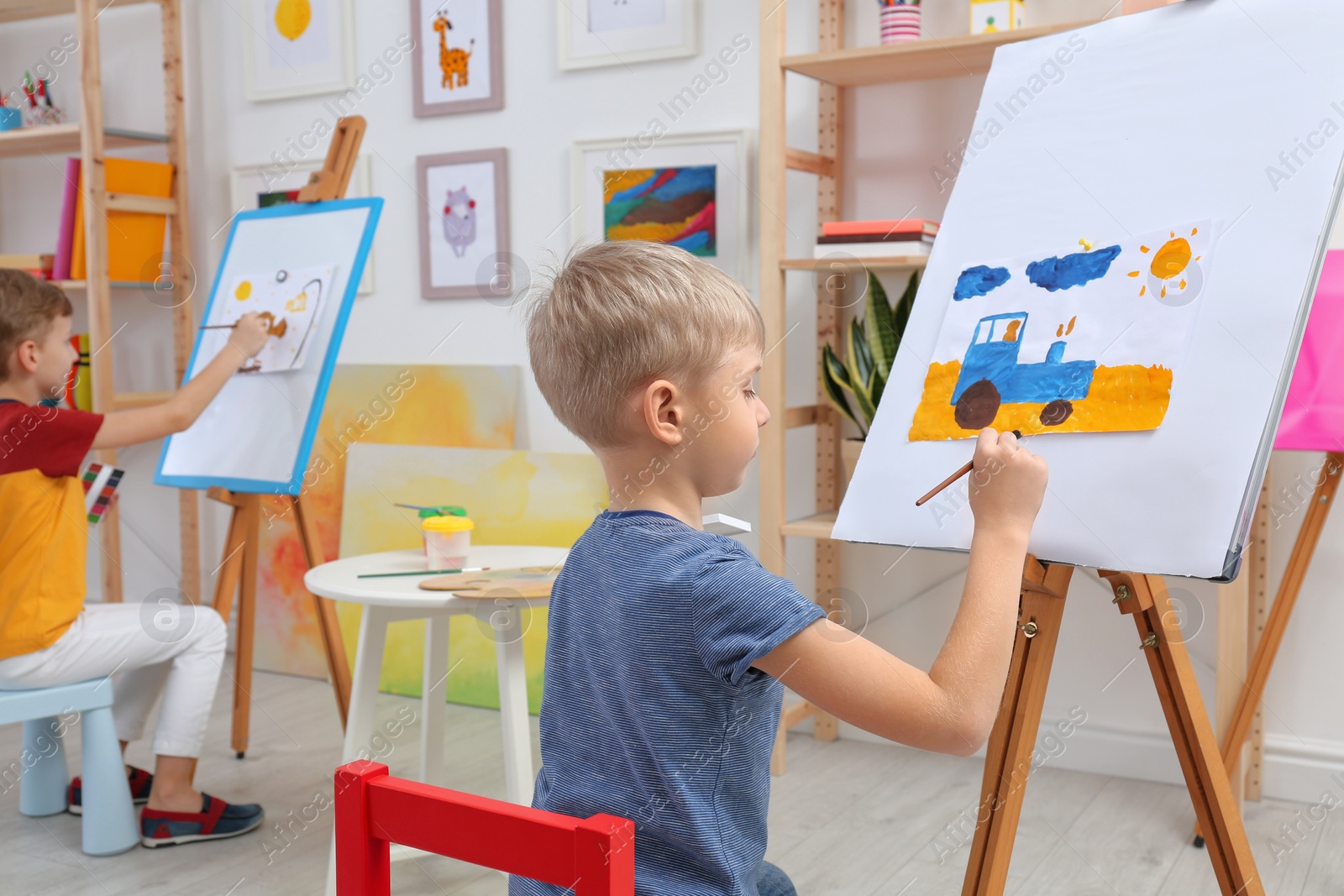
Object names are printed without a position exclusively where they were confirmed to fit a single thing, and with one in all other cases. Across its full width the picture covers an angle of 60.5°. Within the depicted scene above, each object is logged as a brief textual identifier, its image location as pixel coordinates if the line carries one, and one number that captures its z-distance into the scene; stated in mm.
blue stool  2121
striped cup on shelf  2473
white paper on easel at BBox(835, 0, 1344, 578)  1252
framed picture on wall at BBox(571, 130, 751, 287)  2900
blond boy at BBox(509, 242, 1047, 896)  934
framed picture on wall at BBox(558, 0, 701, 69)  2926
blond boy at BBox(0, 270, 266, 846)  2121
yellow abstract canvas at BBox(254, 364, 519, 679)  3262
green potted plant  2523
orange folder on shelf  3457
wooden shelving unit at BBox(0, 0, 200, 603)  3330
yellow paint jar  2057
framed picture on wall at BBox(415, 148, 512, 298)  3260
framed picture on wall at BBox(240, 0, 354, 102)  3455
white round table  1765
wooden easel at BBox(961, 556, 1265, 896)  1327
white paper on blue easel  2465
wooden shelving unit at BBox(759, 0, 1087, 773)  2482
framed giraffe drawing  3227
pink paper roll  2006
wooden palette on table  1728
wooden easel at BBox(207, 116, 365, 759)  2461
